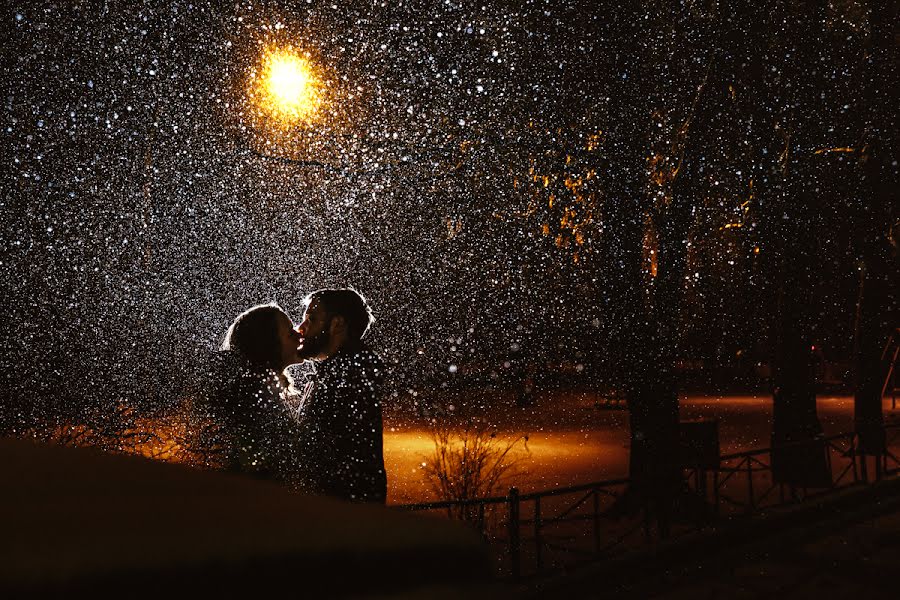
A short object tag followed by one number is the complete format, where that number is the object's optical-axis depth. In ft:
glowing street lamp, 25.46
